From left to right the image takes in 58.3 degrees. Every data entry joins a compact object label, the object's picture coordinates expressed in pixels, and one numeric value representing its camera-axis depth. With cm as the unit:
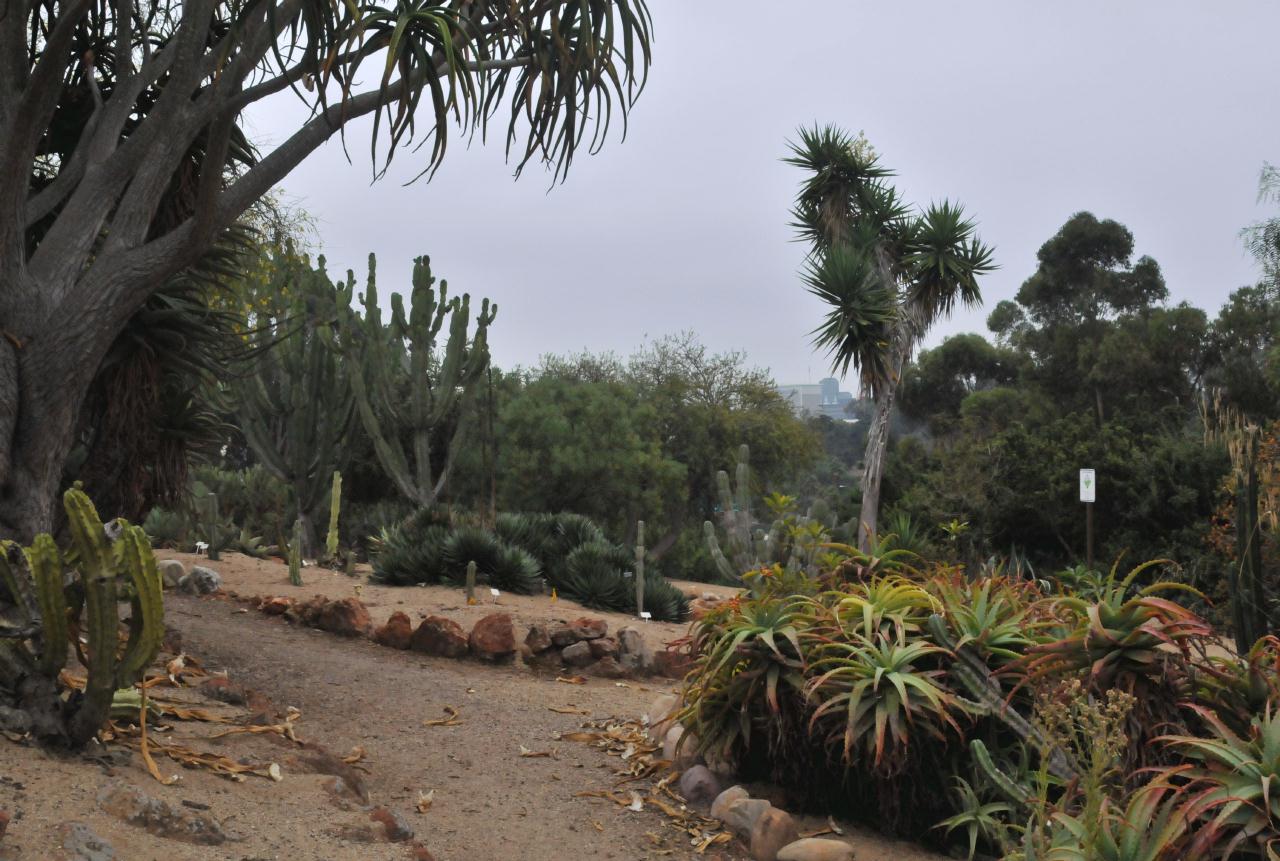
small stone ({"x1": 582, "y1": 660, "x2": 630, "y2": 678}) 893
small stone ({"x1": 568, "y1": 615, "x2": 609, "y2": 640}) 921
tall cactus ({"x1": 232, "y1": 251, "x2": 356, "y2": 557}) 1833
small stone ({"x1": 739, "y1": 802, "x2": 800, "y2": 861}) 482
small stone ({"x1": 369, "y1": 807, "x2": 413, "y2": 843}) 430
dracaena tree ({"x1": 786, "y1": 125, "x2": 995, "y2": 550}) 1816
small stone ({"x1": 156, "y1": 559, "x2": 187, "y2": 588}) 1060
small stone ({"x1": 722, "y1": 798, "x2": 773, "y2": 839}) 495
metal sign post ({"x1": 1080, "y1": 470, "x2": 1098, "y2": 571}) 1354
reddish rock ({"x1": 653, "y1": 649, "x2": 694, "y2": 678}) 924
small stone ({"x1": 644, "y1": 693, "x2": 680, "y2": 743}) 640
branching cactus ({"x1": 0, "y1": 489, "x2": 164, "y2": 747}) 399
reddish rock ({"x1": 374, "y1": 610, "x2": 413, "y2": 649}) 909
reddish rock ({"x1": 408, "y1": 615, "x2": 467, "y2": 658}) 904
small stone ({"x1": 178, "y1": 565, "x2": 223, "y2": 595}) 1059
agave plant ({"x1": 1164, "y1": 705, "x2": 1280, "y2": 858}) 356
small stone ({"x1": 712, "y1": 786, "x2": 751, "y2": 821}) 519
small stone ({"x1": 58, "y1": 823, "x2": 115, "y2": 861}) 326
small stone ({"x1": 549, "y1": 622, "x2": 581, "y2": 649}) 915
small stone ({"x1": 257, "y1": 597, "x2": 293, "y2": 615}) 986
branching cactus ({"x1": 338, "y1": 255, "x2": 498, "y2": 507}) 1830
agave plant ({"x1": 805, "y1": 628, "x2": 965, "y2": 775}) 473
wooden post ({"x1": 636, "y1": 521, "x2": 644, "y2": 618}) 1180
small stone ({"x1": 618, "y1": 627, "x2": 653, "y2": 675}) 908
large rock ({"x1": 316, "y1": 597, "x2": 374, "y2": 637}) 933
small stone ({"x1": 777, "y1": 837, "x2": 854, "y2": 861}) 463
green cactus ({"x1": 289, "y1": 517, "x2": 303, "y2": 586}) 1124
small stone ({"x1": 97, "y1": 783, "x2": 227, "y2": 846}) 366
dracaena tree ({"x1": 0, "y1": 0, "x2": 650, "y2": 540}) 582
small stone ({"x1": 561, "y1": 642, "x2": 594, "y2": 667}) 902
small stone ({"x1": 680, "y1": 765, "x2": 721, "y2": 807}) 547
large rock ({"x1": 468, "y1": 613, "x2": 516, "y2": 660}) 896
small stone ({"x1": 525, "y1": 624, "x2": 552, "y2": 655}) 909
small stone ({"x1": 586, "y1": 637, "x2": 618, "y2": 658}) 908
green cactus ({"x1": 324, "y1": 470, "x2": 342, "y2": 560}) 1377
